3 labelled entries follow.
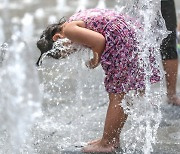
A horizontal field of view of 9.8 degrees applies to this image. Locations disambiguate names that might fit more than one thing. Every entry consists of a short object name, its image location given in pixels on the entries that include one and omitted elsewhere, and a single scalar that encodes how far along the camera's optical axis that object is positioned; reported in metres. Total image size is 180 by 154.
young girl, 6.06
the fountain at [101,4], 20.51
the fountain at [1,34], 14.53
